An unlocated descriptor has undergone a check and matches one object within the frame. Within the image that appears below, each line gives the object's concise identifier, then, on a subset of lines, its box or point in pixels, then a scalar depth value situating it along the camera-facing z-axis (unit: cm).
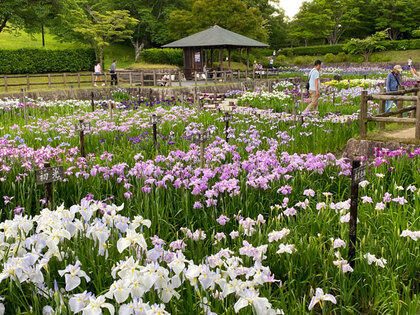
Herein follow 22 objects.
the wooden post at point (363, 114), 802
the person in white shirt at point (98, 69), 2458
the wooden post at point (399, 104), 981
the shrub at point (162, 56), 3525
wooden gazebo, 2558
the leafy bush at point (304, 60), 4575
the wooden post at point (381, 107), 894
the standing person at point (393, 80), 1095
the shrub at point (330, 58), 4403
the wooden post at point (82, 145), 693
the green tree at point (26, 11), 2386
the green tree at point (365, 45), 3928
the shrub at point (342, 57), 4406
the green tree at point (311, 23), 4784
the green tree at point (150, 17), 4034
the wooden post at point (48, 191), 374
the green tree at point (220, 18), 3250
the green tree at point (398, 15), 4634
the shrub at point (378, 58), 4123
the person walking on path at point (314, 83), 1138
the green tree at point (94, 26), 3130
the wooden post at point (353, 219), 329
